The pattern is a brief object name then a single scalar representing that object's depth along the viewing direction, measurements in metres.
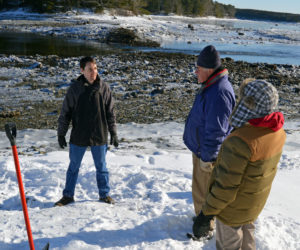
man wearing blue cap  2.71
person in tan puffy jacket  1.90
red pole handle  2.38
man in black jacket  3.41
